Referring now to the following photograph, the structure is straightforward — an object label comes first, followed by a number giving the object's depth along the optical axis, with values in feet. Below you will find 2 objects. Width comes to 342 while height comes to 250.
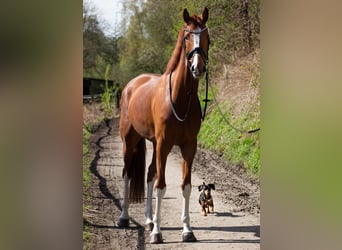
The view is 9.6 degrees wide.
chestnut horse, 66.88
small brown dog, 67.60
